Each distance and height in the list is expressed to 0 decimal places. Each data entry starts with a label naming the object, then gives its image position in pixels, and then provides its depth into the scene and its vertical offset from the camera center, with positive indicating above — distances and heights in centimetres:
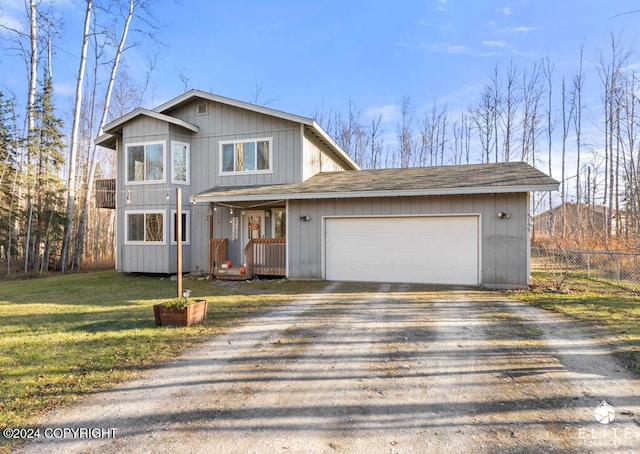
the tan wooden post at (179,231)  616 +1
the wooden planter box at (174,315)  551 -136
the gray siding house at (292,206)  920 +81
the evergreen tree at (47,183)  1598 +234
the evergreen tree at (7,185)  1545 +208
